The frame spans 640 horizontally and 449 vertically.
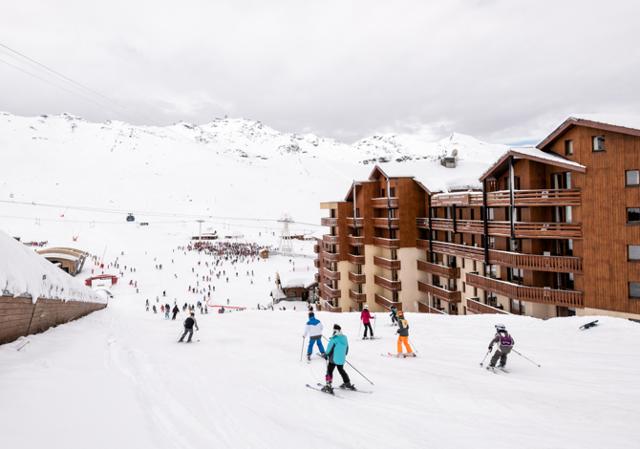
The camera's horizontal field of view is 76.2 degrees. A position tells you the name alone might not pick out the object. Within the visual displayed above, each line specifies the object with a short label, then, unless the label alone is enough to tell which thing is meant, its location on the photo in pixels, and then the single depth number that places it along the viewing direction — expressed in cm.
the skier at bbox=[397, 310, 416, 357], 1377
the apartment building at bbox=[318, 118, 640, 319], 2234
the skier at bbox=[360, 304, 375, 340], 1766
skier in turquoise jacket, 1005
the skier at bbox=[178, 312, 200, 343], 1827
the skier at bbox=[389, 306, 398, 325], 2052
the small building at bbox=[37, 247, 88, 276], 6319
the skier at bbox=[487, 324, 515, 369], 1174
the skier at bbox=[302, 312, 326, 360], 1350
